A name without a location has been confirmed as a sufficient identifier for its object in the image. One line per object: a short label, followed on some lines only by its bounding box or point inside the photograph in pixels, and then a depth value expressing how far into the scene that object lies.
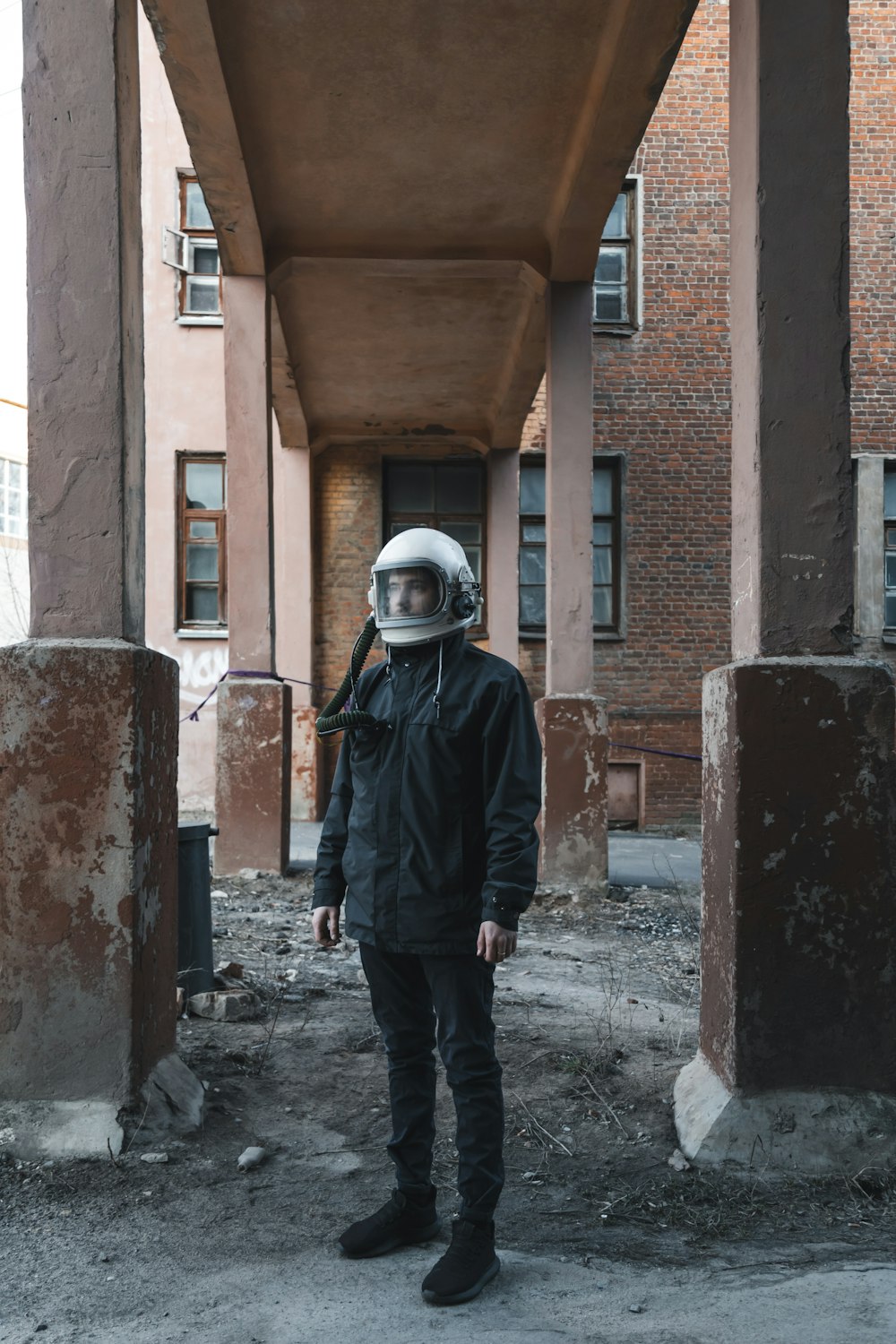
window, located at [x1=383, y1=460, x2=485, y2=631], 14.87
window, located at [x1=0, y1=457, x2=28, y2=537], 26.61
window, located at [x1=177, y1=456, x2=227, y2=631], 14.55
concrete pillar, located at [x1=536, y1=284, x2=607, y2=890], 8.73
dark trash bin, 5.38
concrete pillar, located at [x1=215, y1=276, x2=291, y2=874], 9.17
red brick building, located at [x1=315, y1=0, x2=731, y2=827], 14.57
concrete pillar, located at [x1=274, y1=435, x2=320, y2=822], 13.96
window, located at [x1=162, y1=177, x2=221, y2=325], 14.64
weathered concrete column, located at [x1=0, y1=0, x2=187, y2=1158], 3.58
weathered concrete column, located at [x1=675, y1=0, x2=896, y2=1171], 3.50
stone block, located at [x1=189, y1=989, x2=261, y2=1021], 5.16
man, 2.92
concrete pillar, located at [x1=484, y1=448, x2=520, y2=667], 13.45
